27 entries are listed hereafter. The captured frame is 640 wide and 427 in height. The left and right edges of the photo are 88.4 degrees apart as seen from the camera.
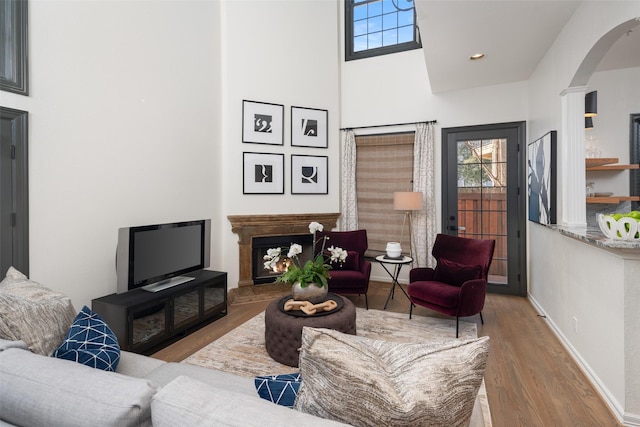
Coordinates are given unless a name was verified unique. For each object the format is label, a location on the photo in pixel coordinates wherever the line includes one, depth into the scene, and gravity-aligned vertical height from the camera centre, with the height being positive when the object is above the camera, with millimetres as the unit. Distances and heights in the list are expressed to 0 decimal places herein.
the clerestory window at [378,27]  5270 +3026
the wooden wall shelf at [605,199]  3369 +109
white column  2979 +487
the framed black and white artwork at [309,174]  5020 +560
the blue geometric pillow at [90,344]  1510 -637
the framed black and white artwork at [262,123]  4688 +1275
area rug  2730 -1278
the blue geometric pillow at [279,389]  1097 -609
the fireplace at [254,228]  4609 -257
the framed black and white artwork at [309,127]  5000 +1294
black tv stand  2779 -952
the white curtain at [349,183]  5406 +450
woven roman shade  5215 +466
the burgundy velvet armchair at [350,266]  4098 -739
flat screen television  2953 -431
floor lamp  4645 +132
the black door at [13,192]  2404 +144
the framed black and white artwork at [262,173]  4695 +545
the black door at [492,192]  4570 +256
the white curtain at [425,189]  4961 +318
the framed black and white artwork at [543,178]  3299 +347
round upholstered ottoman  2662 -970
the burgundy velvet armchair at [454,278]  3299 -756
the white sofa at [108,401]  858 -536
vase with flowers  2998 -626
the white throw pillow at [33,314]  1514 -505
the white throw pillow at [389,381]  818 -449
